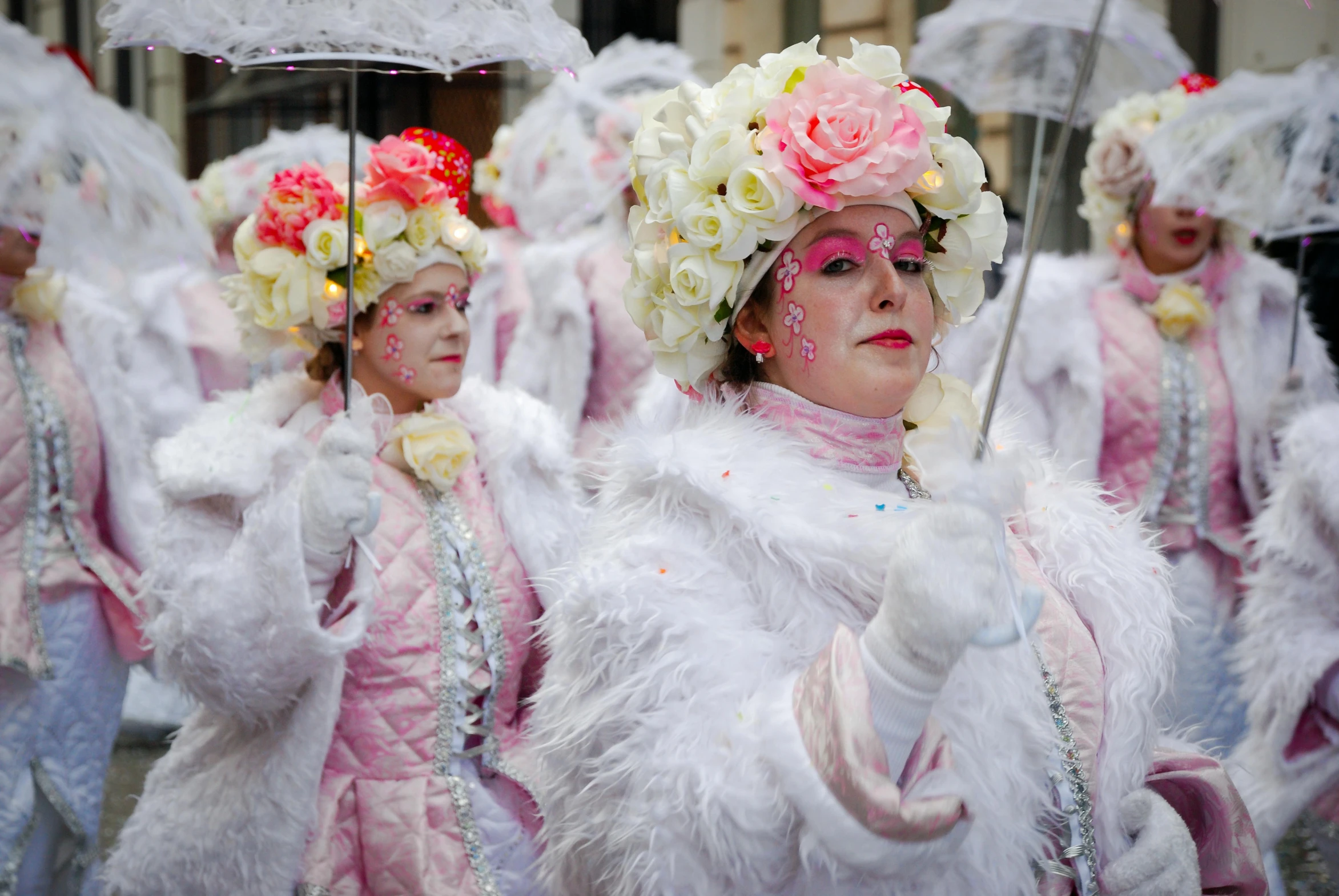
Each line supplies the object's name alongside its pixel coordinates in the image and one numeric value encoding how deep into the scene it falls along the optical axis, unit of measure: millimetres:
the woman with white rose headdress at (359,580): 2570
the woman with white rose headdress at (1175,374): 4148
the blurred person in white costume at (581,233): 5516
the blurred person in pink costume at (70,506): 2957
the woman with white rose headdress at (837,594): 1608
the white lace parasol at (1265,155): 3828
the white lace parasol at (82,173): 2707
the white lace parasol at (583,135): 5934
